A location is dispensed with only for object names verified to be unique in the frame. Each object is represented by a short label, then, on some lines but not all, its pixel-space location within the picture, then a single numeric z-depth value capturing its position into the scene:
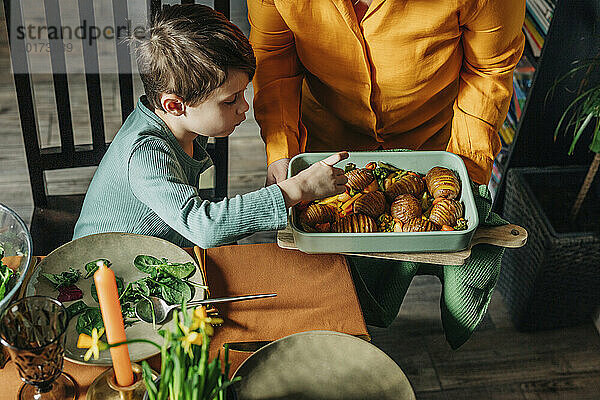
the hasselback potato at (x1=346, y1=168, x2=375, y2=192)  1.24
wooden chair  1.51
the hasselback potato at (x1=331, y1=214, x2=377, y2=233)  1.15
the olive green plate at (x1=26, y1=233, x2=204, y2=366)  1.03
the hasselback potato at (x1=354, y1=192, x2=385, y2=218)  1.19
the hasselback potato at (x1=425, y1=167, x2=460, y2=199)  1.22
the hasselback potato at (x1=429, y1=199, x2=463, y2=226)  1.17
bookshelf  1.74
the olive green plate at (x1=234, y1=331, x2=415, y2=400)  0.92
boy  1.17
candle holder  0.92
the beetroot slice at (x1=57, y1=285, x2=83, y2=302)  1.06
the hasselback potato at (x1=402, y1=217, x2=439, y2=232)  1.14
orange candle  0.81
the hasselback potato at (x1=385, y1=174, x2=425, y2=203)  1.24
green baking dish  1.10
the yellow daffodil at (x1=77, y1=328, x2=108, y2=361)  0.79
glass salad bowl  1.00
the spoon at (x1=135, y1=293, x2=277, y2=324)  1.04
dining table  1.01
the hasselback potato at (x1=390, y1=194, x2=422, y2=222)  1.18
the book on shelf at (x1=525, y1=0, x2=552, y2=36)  1.95
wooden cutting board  1.14
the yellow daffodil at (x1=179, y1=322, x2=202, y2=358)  0.79
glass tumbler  0.84
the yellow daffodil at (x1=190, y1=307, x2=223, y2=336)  0.80
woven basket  1.83
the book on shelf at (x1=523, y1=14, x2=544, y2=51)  2.05
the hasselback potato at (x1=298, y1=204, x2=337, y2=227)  1.17
